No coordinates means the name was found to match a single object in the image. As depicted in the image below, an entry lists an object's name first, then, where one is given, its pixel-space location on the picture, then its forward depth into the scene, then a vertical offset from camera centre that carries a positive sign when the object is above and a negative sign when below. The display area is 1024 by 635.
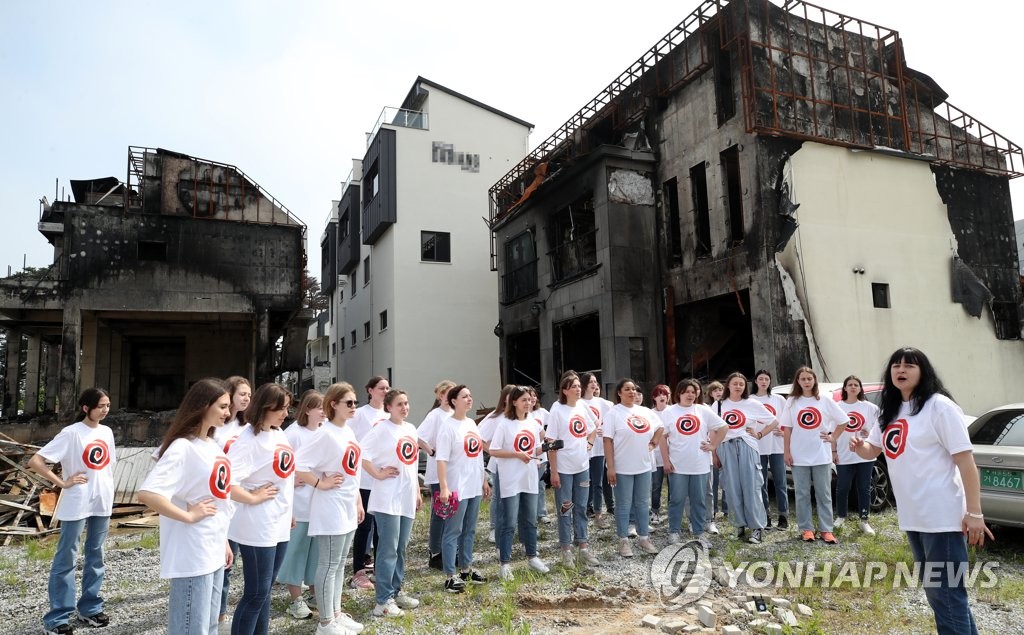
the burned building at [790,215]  13.61 +3.82
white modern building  25.30 +6.21
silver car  5.92 -0.83
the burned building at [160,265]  19.84 +4.37
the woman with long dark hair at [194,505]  3.26 -0.54
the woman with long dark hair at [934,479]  3.62 -0.59
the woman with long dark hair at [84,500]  5.07 -0.79
